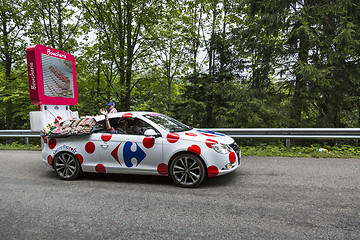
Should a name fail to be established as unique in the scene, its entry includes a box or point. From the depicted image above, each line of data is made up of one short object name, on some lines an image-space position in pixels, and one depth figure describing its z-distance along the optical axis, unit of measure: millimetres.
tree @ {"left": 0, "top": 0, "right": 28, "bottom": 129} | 14391
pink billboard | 6773
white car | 4711
